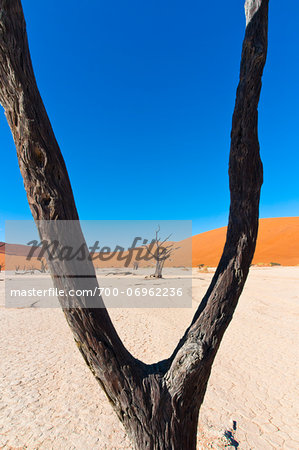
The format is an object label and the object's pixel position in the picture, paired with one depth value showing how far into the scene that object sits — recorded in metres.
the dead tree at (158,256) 19.67
